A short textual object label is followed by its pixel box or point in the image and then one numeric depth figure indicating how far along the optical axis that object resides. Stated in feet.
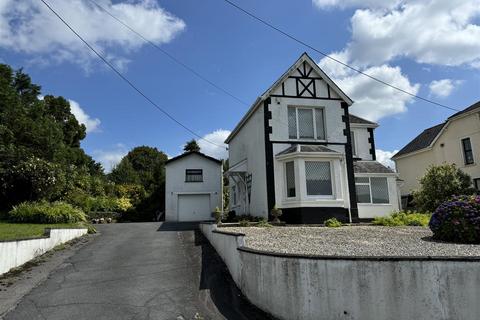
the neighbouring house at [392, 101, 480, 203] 85.92
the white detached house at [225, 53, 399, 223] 57.67
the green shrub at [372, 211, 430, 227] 52.48
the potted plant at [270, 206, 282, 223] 55.78
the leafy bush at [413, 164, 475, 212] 71.72
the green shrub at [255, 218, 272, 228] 52.76
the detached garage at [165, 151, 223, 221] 95.35
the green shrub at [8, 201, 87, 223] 58.03
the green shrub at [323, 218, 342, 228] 52.43
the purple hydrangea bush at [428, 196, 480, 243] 30.71
